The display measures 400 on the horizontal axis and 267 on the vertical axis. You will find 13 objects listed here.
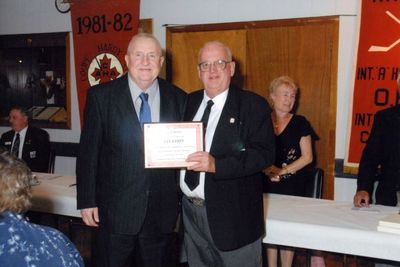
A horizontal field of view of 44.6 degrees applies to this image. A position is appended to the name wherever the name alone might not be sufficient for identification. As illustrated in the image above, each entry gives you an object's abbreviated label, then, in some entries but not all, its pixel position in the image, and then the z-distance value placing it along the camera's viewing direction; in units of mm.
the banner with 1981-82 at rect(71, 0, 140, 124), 5793
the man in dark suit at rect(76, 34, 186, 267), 2342
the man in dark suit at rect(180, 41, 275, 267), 2299
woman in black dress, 3773
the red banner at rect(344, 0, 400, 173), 4445
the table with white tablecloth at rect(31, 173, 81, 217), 3454
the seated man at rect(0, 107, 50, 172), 5277
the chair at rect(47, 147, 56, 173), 4863
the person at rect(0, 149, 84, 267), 1514
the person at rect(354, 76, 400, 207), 3092
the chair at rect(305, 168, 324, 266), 3623
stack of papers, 2512
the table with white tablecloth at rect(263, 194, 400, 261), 2531
